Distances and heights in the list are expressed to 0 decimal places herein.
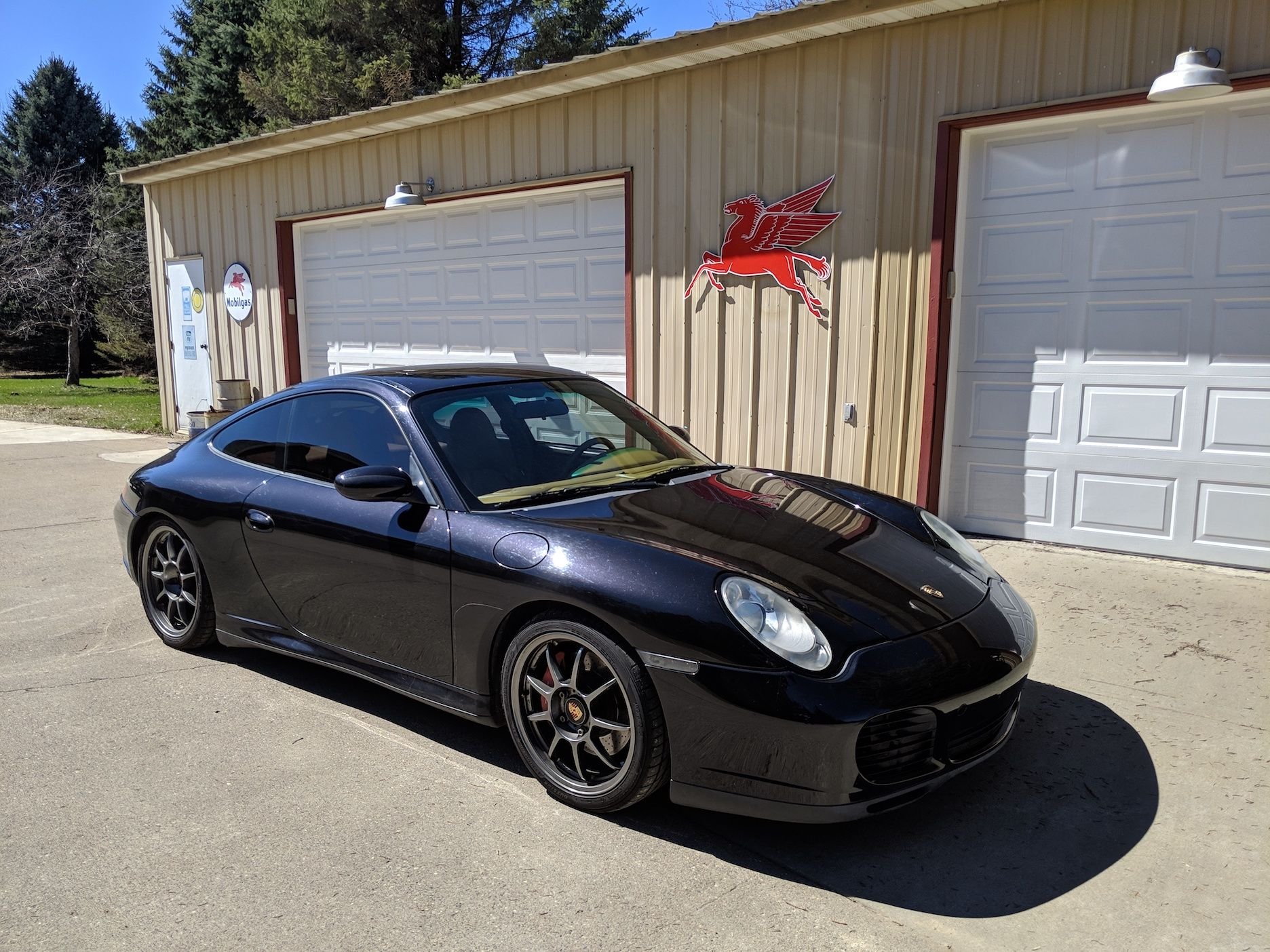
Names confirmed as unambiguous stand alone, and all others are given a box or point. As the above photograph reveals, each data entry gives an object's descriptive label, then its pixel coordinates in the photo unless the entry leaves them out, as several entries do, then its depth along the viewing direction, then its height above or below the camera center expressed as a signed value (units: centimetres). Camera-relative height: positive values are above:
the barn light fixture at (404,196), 927 +115
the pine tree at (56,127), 3081 +611
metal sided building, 548 +47
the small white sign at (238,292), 1170 +28
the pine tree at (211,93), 2577 +603
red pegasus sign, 681 +57
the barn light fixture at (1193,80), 494 +123
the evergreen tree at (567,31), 2138 +637
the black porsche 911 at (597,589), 269 -90
